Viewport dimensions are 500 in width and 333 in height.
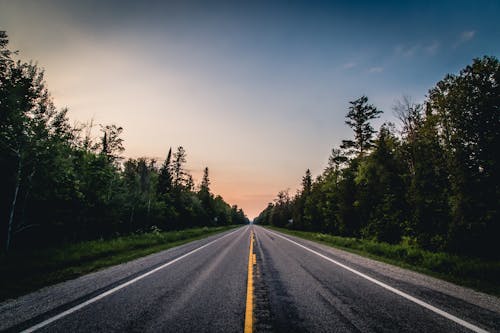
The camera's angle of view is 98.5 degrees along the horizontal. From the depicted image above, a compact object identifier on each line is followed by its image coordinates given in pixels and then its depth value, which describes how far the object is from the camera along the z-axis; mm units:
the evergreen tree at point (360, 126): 26234
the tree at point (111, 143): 21177
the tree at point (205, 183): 64812
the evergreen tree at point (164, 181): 37594
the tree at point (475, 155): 9820
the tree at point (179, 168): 47056
